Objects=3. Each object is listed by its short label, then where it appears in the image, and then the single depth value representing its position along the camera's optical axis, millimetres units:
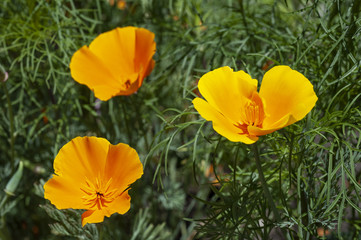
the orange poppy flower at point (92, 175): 659
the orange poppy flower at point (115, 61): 746
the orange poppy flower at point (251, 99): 637
